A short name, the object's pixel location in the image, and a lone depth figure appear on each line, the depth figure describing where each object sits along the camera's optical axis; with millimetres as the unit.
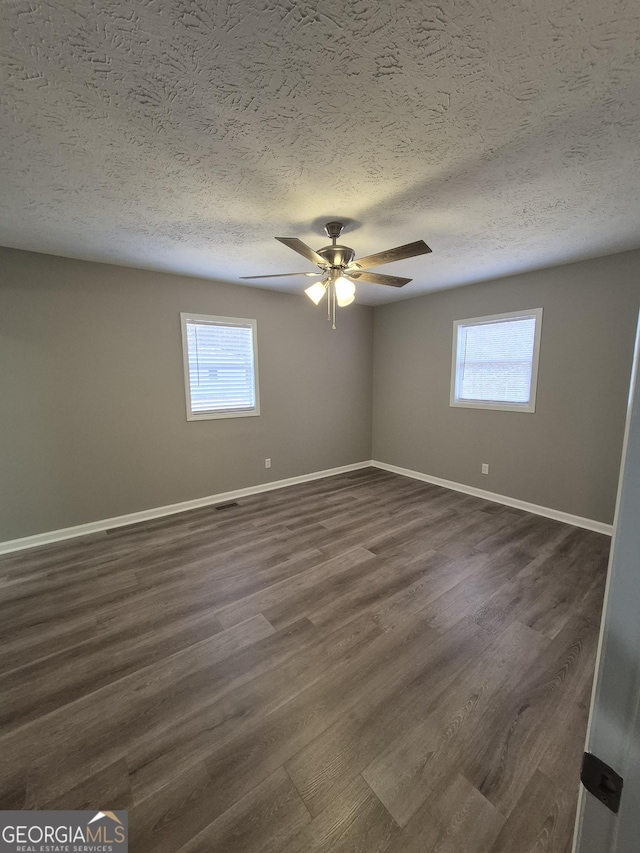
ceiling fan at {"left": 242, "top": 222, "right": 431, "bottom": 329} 2072
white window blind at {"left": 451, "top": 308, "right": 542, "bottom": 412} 3557
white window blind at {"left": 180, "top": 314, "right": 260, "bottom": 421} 3695
